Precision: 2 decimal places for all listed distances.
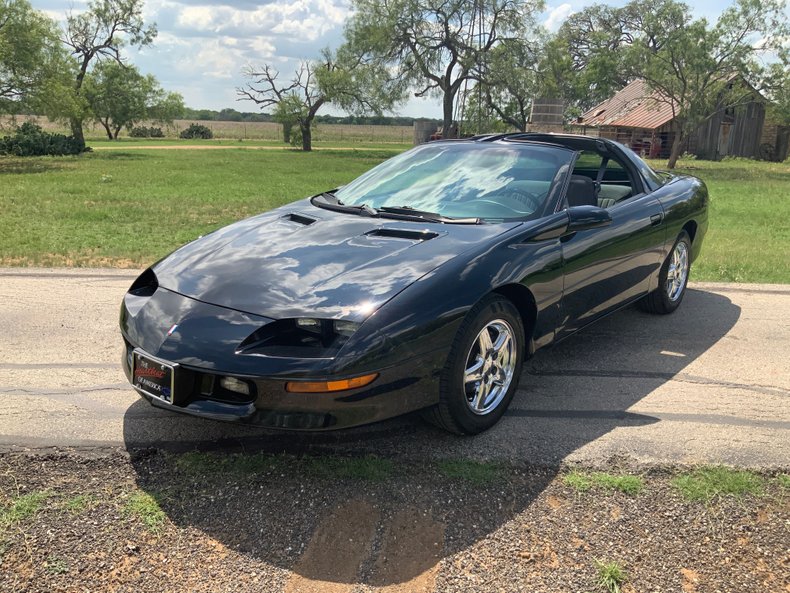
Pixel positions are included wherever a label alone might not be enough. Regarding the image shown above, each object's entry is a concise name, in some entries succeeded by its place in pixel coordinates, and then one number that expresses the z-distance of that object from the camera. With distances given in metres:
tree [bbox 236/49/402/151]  41.22
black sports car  2.75
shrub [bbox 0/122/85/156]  32.41
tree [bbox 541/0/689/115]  30.94
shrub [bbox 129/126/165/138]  65.06
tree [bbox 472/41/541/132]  37.66
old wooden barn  41.44
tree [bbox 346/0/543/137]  38.47
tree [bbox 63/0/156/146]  41.19
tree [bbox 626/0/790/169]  28.27
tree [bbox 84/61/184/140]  44.84
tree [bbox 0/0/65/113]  24.75
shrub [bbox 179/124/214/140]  67.12
